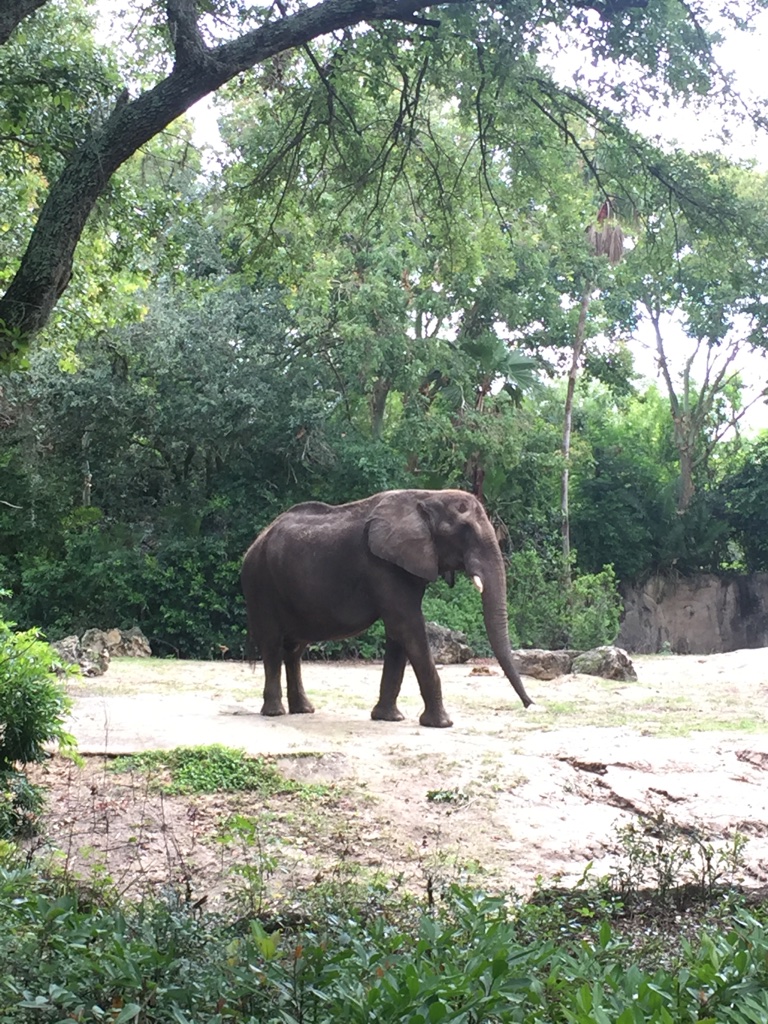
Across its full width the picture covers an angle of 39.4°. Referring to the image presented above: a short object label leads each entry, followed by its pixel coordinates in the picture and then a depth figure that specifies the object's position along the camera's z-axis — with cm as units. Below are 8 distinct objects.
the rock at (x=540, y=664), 1427
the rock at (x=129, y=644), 1683
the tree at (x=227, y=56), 601
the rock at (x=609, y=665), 1416
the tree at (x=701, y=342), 2662
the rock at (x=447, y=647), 1678
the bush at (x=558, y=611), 1878
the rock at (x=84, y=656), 1311
